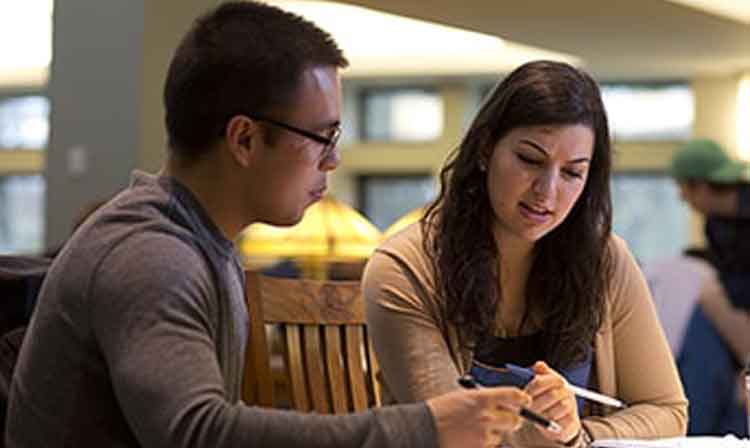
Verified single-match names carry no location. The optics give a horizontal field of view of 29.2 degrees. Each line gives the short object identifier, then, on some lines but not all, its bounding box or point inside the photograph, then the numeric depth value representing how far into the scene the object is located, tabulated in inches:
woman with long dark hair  90.9
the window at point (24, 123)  523.2
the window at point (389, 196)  496.4
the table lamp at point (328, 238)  270.4
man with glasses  51.1
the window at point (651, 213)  471.2
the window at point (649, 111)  459.8
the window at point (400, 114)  486.3
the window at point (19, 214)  534.6
